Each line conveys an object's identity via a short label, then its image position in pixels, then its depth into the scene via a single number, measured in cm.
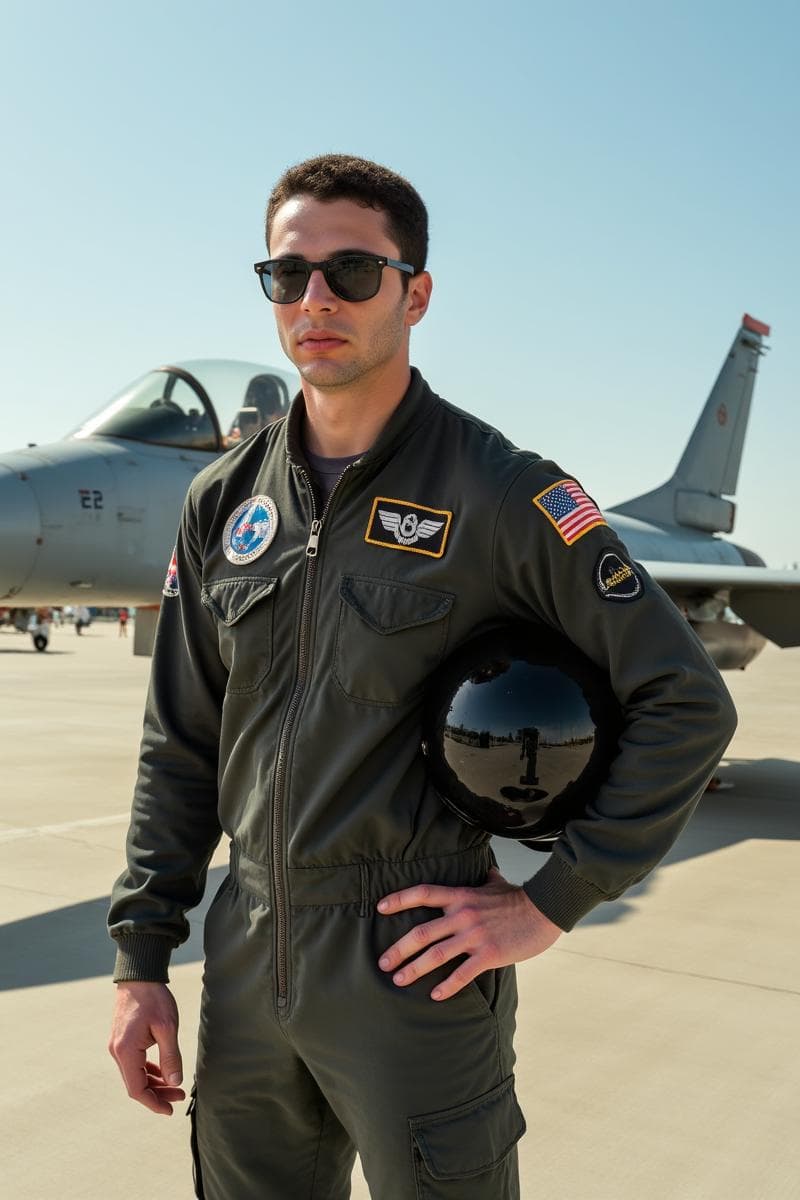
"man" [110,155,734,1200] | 152
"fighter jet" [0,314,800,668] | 761
